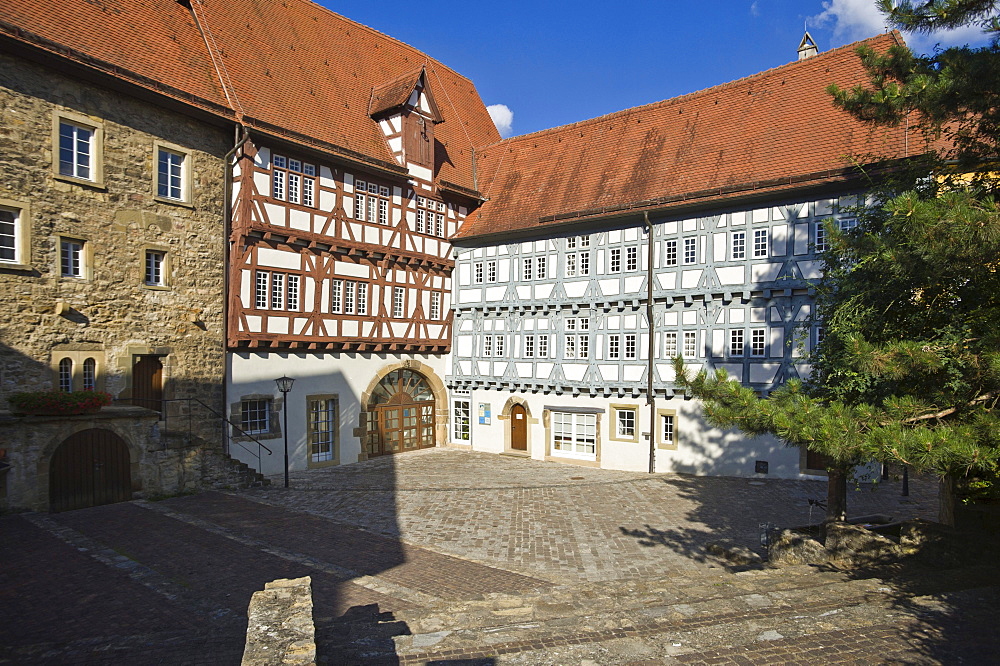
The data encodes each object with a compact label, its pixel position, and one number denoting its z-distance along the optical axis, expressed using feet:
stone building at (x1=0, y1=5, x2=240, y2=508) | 42.91
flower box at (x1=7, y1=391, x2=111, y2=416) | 41.06
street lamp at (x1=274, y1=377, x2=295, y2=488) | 53.88
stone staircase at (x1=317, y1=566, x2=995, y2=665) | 18.40
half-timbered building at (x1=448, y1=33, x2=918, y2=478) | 57.00
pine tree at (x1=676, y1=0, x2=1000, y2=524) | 18.57
